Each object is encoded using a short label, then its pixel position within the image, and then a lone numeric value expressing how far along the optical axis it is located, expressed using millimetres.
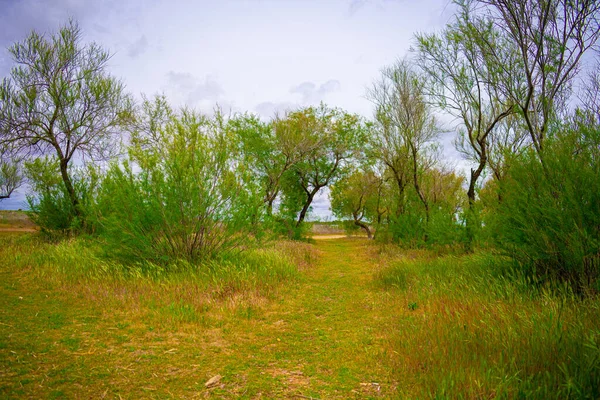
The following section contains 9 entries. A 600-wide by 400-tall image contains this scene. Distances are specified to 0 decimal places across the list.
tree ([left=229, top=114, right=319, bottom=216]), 18562
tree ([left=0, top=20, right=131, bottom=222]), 11898
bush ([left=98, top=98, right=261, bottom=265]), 7094
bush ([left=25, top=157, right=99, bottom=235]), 12617
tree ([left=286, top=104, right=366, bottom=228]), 20891
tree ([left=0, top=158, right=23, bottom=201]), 20562
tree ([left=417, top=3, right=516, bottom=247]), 8617
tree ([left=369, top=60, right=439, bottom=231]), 12914
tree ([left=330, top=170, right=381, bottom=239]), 26798
